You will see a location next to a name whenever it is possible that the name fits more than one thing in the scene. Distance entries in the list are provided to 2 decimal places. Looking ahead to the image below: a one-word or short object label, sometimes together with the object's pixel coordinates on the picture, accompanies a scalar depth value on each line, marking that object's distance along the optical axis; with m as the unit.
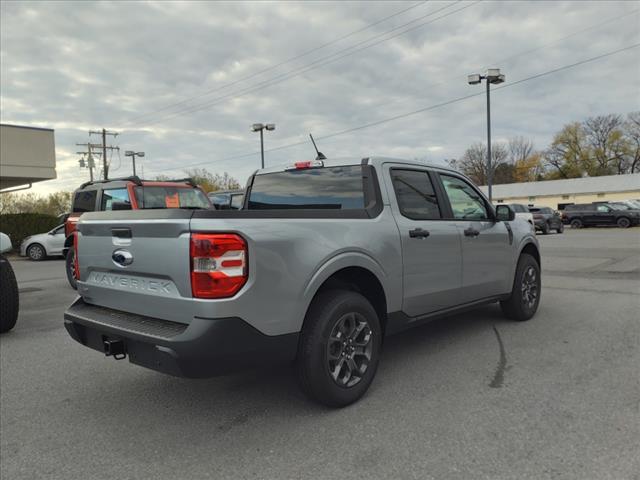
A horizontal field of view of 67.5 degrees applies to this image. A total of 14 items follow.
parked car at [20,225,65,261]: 16.81
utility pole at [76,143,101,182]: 44.94
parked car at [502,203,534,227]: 23.81
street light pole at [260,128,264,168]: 27.72
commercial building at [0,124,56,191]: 19.31
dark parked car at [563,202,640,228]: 28.52
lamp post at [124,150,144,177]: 44.67
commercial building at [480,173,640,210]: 53.75
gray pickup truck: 2.71
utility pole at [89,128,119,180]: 43.55
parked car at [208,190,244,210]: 13.80
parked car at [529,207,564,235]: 25.23
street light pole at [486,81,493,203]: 22.42
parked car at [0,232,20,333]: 5.62
